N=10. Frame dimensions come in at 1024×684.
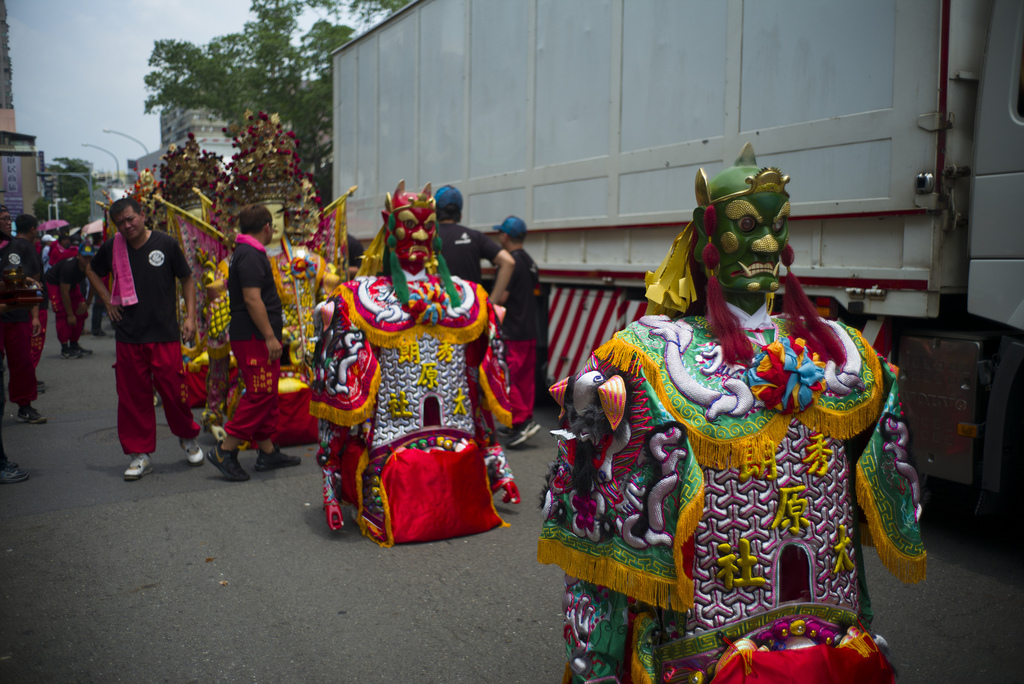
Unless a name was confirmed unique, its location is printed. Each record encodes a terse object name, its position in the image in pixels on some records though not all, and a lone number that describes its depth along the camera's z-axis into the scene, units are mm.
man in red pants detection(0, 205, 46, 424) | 6891
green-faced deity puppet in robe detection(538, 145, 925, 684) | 1967
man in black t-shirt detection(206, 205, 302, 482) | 5793
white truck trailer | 4121
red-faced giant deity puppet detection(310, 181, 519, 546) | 4473
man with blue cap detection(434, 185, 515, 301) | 6520
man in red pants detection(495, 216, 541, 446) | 7051
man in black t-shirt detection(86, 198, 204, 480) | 5805
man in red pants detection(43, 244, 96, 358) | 11916
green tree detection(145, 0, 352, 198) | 24656
